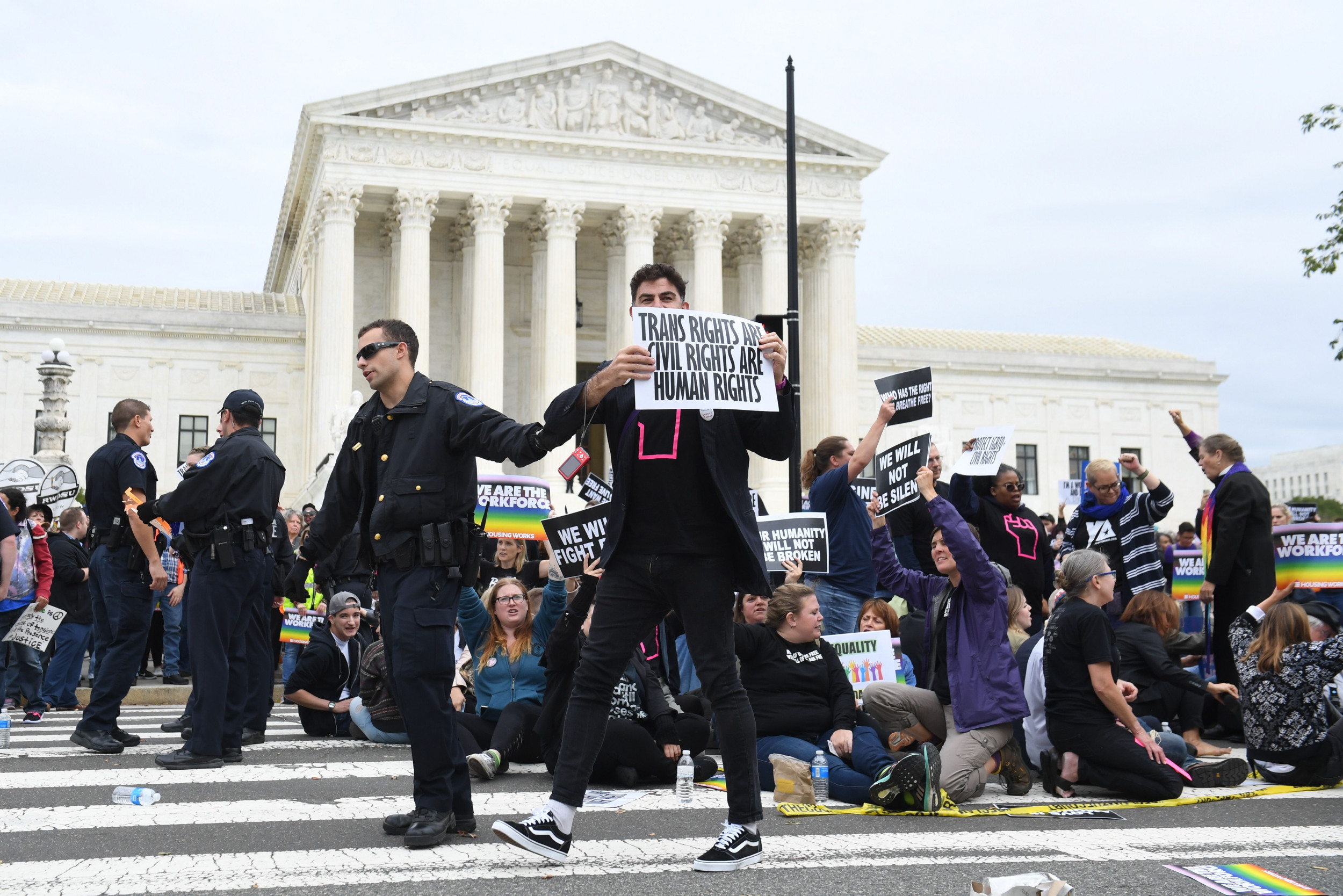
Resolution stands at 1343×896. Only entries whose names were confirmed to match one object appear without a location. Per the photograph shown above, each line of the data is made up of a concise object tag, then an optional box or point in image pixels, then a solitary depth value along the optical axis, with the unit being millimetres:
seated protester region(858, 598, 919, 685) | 9727
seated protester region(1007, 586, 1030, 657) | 8766
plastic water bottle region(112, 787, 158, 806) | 6539
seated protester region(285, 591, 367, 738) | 10414
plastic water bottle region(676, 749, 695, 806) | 7082
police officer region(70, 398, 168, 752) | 8711
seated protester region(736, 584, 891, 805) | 7656
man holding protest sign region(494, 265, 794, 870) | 5185
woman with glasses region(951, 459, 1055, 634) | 10766
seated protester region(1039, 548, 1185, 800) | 7410
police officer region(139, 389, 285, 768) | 7914
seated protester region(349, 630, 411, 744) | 9531
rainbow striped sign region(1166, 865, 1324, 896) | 4738
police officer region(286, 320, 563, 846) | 5512
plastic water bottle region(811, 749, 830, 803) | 7312
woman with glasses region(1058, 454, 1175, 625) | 11203
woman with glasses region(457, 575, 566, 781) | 8250
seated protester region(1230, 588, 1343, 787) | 8023
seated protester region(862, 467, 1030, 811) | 7398
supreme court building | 42812
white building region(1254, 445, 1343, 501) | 139500
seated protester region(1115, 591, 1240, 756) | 9023
